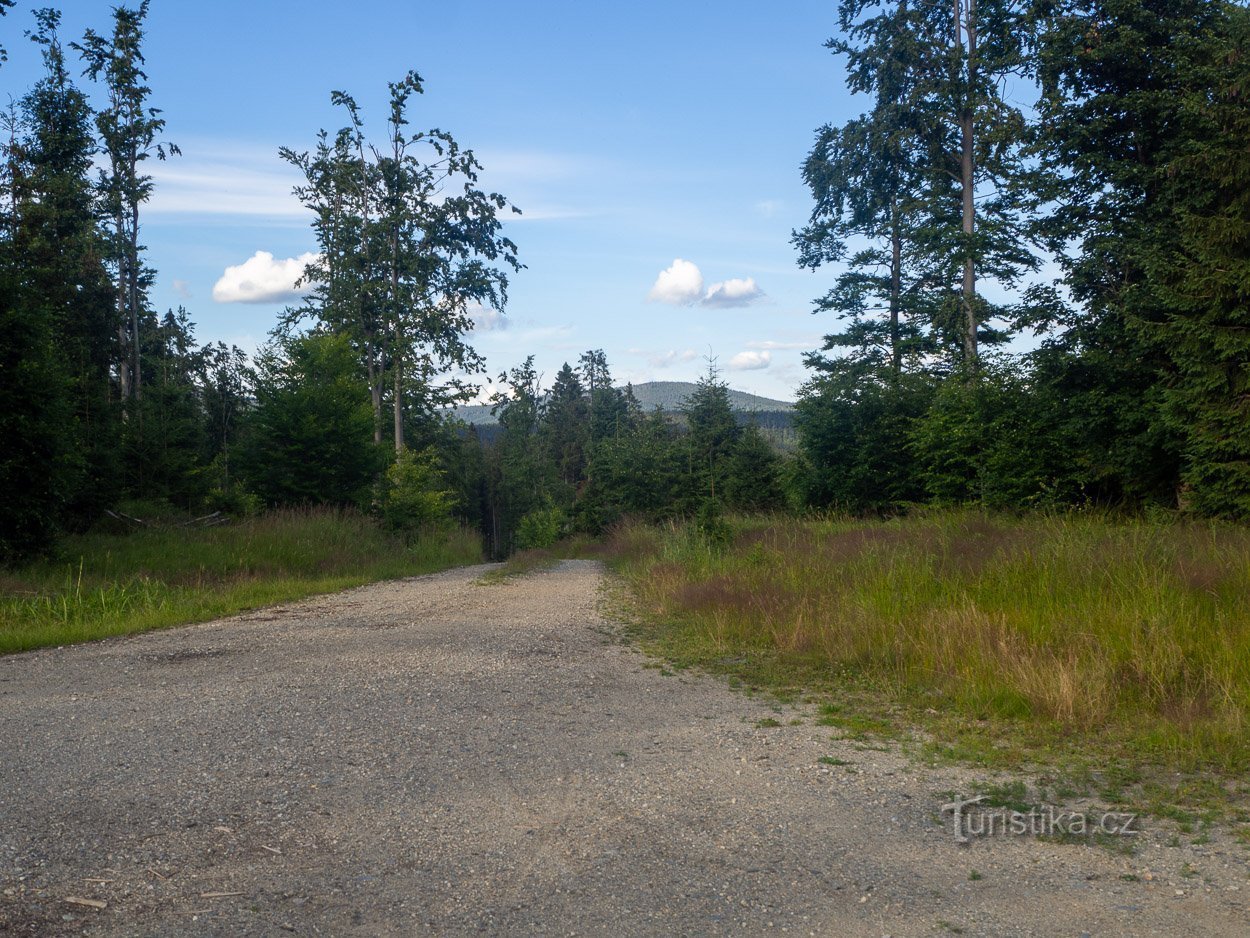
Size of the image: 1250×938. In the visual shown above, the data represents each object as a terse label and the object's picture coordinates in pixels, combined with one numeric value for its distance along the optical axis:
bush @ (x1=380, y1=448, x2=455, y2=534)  25.66
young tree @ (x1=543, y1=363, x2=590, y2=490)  93.50
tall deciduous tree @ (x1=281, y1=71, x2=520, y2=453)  33.81
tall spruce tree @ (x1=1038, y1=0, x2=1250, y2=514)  15.30
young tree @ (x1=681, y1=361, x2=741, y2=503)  40.25
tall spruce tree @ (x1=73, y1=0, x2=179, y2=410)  30.19
